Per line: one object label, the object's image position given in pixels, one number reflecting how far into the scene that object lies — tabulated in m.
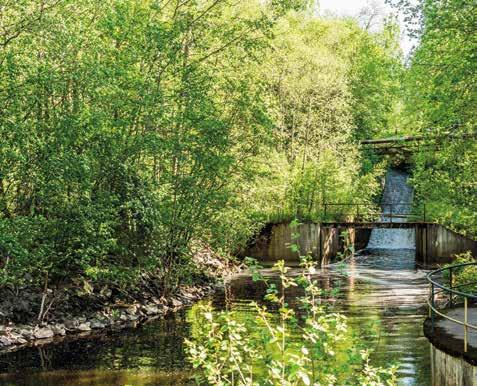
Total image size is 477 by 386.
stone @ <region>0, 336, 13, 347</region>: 14.57
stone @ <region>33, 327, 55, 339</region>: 15.51
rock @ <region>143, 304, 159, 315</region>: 18.98
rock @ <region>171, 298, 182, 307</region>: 20.34
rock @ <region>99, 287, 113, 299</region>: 18.81
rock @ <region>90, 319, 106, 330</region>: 16.94
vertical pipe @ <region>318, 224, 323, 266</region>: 32.53
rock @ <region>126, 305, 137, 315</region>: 18.45
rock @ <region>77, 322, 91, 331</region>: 16.59
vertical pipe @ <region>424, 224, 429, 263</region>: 31.36
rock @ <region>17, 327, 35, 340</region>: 15.25
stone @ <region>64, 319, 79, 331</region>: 16.48
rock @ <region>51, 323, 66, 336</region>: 16.02
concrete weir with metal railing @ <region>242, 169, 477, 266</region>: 30.67
